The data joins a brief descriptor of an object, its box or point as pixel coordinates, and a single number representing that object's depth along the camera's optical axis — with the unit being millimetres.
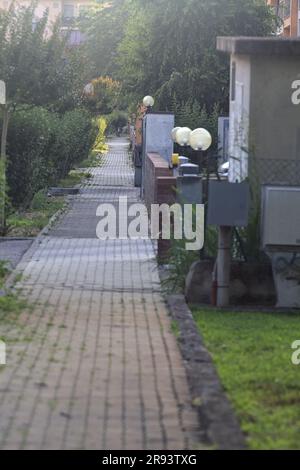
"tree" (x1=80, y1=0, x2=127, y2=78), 67562
